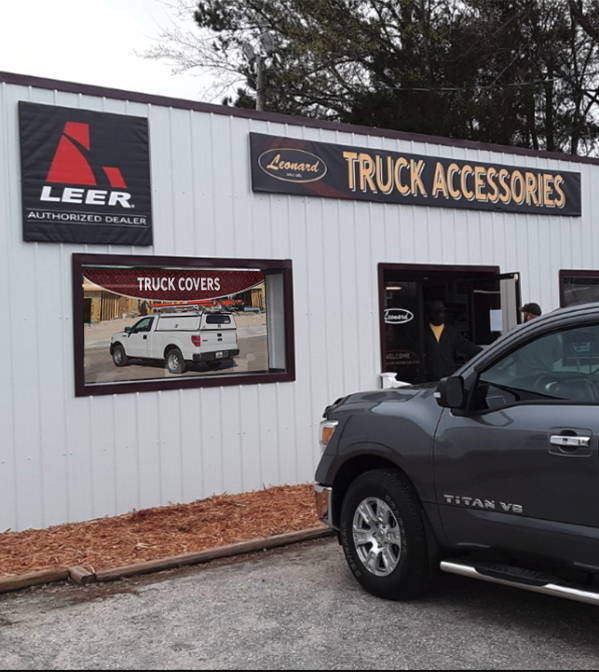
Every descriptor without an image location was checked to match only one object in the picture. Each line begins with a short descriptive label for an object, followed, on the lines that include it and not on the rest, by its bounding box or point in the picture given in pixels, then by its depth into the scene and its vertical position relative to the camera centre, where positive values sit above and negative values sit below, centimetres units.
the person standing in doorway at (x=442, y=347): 1045 -18
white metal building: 780 +45
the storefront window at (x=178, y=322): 830 +18
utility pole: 2370 +696
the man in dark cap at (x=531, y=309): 981 +23
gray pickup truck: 454 -81
